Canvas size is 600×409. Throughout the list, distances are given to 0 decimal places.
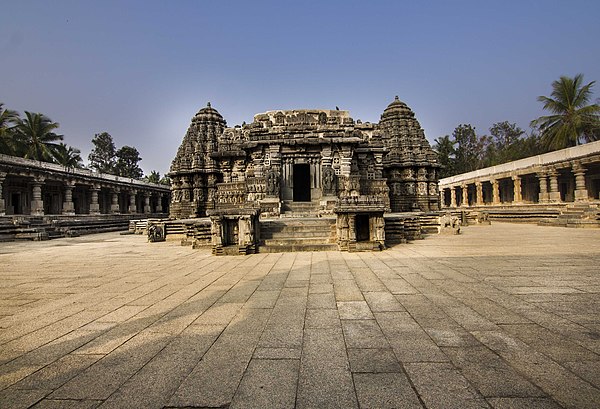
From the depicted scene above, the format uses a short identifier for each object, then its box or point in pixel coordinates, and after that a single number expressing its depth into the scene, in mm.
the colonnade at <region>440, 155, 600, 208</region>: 23016
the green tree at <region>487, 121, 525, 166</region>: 48853
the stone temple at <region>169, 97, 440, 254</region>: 9672
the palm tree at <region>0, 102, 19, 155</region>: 29086
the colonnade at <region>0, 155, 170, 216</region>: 23797
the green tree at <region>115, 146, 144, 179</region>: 61406
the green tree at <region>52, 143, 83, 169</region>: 36353
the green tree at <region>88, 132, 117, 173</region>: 60500
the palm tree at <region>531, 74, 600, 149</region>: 29875
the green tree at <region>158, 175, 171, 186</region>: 66256
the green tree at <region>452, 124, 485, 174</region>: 51500
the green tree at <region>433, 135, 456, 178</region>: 50406
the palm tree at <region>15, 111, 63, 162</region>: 32375
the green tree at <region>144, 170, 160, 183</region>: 66362
